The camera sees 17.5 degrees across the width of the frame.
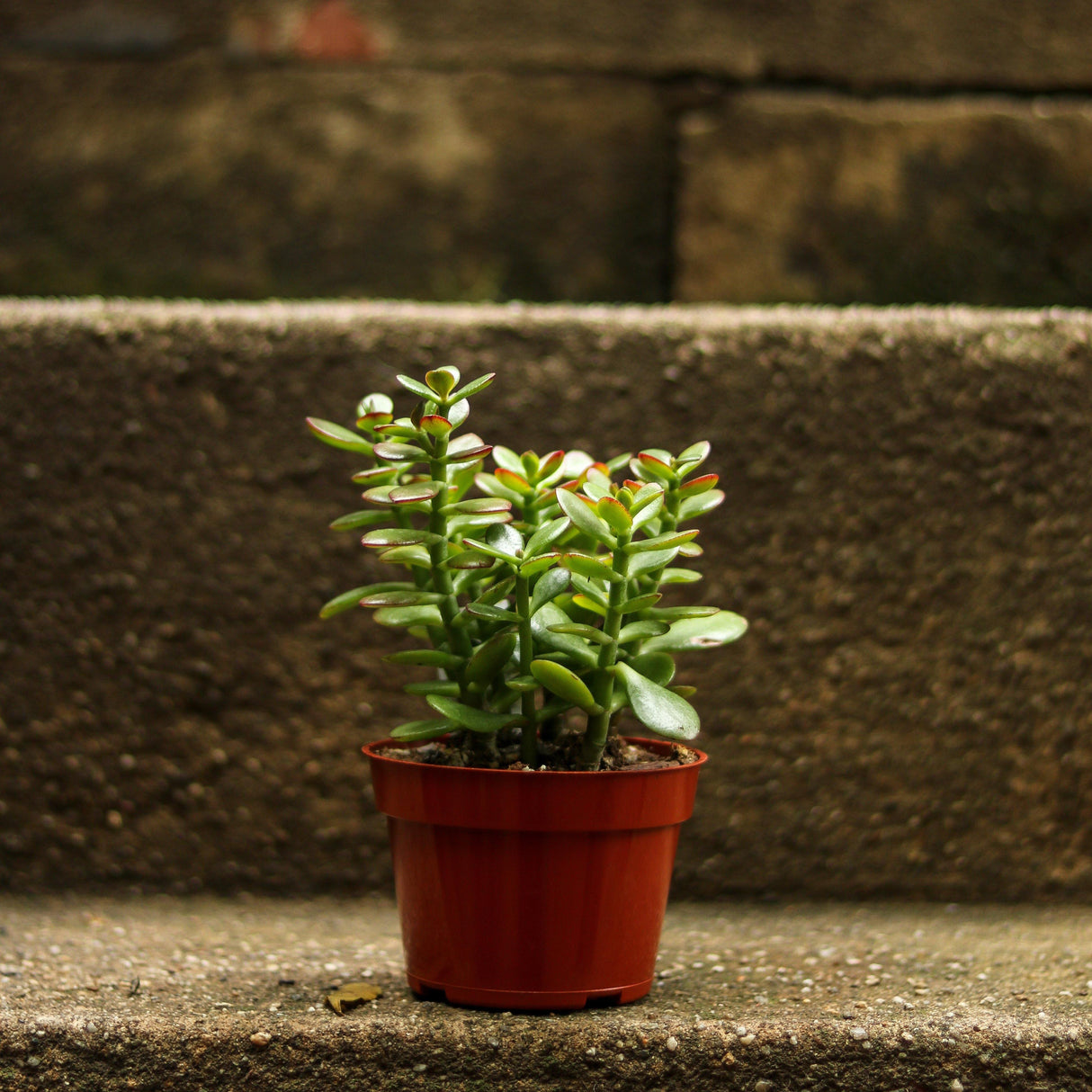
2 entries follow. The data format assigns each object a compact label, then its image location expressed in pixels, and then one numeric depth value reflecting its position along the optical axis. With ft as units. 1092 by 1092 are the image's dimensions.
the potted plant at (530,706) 3.53
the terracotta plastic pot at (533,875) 3.54
